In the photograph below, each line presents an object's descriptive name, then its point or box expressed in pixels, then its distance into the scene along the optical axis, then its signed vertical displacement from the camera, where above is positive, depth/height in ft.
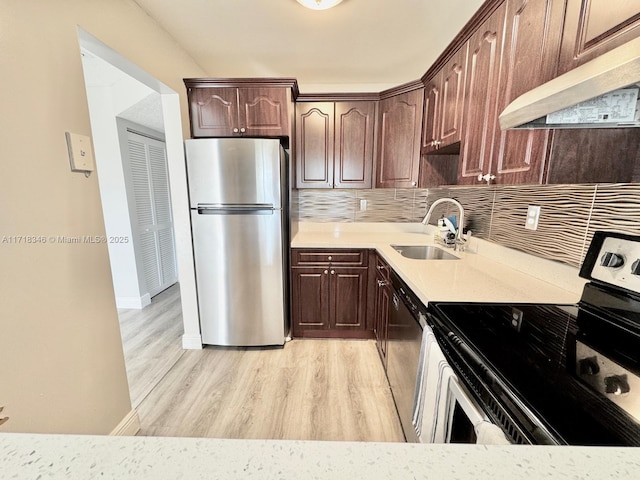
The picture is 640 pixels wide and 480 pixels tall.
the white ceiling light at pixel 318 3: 4.69 +3.45
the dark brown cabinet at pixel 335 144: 7.84 +1.57
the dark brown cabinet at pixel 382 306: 6.11 -2.72
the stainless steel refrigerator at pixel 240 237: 6.48 -1.06
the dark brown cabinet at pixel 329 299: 7.48 -2.97
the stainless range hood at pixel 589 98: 1.84 +0.84
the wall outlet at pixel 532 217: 4.35 -0.35
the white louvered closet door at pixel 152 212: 9.98 -0.65
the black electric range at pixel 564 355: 1.65 -1.39
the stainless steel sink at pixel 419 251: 6.89 -1.45
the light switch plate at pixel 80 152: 3.68 +0.63
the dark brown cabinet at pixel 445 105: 5.07 +2.00
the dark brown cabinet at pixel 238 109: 6.89 +2.30
